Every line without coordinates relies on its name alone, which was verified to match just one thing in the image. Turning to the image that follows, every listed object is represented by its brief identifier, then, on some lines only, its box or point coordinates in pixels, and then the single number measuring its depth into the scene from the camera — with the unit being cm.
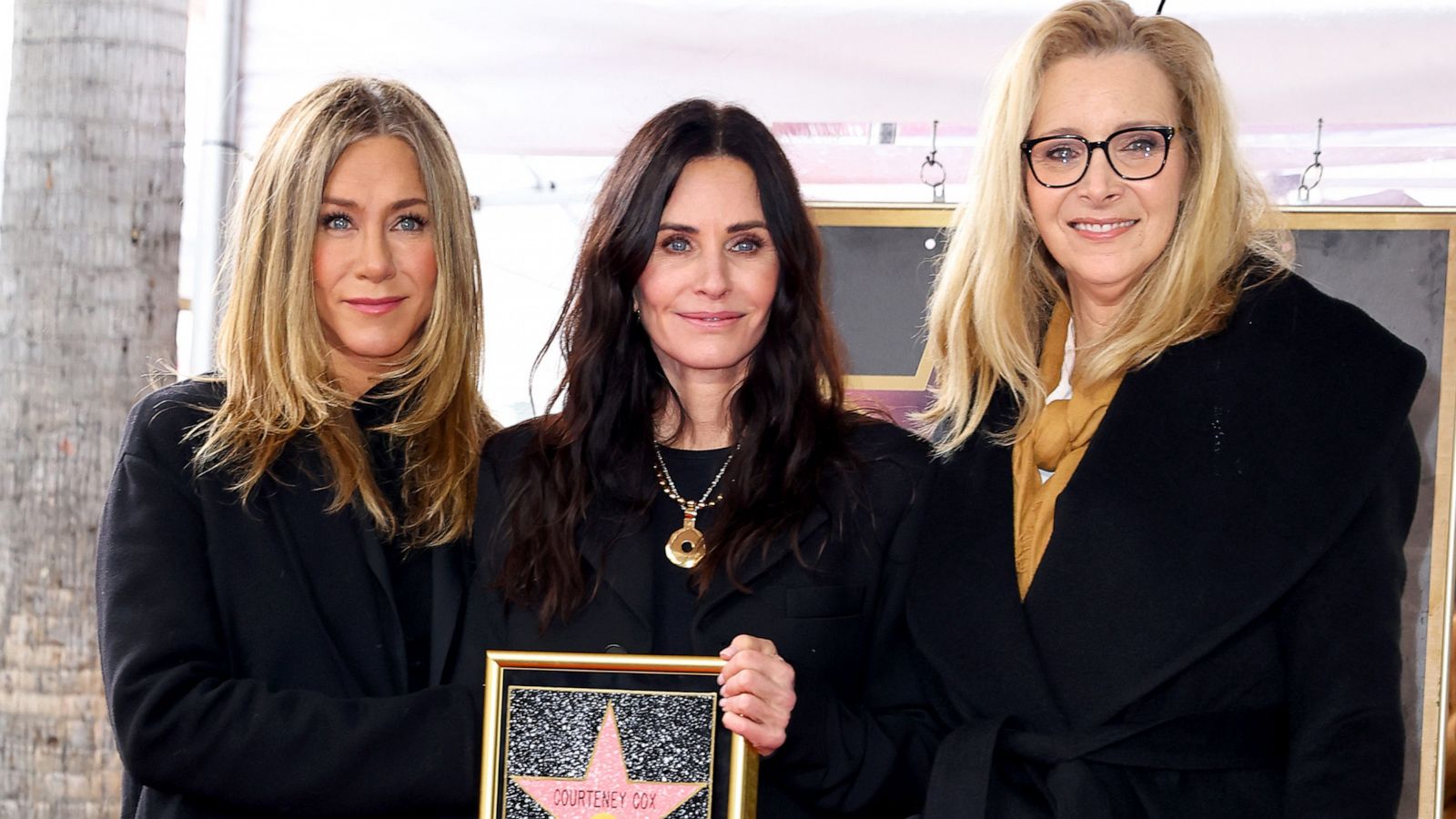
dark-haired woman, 276
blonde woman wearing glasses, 250
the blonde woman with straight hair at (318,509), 262
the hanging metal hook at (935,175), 386
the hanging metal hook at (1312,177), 369
